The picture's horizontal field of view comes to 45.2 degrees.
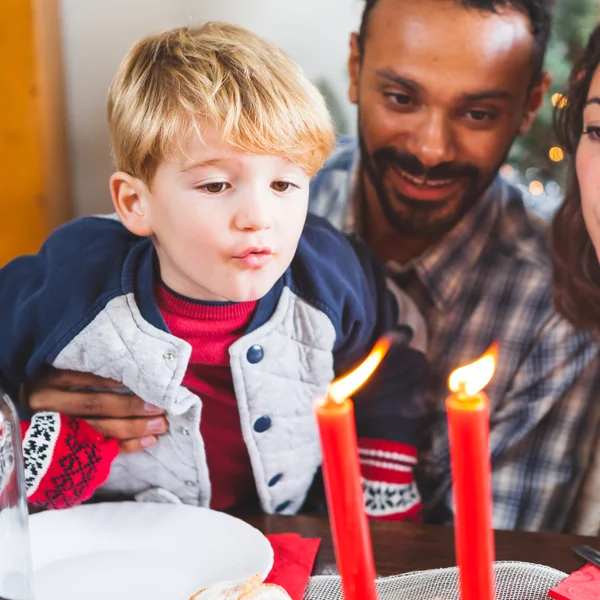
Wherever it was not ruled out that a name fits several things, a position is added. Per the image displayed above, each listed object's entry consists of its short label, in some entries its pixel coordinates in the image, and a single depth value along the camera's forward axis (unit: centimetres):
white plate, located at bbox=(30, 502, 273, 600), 76
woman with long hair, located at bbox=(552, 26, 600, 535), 91
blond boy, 73
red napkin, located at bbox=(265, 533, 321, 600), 76
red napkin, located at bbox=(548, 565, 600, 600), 72
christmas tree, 95
